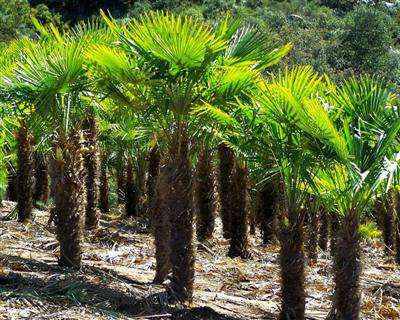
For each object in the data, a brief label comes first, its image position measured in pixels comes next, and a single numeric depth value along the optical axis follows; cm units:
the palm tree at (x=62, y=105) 823
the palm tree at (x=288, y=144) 746
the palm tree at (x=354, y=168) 725
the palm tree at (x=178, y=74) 748
